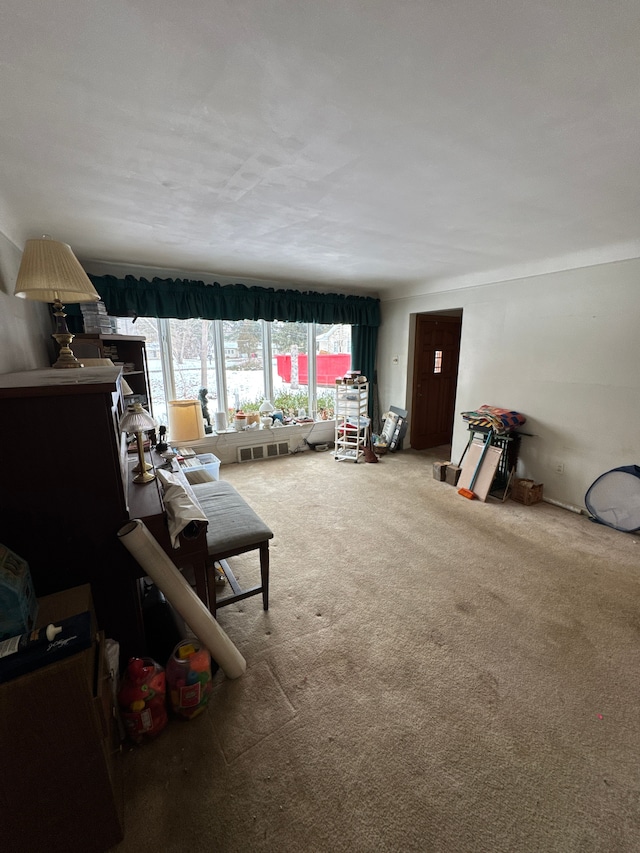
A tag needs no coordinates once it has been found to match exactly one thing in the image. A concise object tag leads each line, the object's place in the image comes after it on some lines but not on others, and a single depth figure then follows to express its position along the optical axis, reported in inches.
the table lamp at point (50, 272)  57.7
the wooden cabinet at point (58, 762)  35.7
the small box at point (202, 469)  100.3
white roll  51.4
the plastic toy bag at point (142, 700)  51.4
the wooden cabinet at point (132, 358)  111.7
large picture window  161.8
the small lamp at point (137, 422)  62.7
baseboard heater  183.2
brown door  195.0
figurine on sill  170.9
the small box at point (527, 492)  132.9
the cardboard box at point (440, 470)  156.3
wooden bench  70.5
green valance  138.9
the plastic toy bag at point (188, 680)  54.9
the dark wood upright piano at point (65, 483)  45.8
